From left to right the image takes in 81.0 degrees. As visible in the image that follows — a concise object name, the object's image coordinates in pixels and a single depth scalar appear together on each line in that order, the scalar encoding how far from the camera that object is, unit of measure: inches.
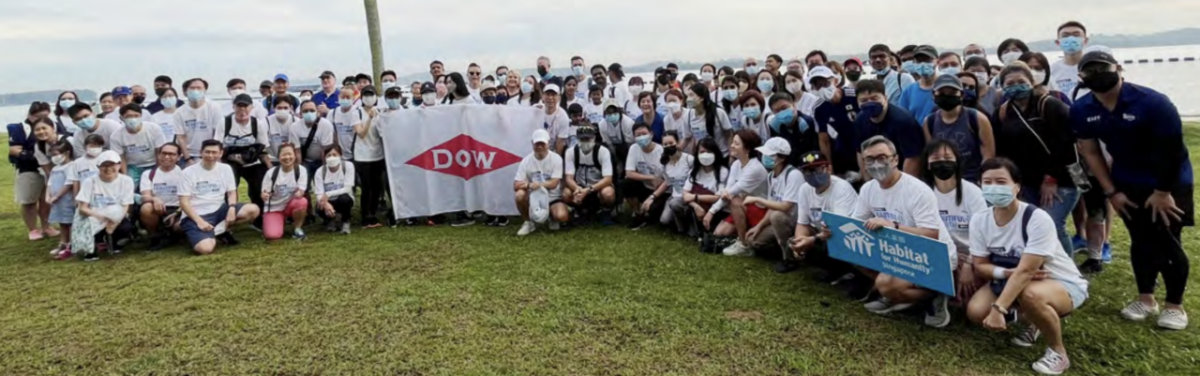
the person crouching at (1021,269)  133.6
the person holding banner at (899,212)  156.9
